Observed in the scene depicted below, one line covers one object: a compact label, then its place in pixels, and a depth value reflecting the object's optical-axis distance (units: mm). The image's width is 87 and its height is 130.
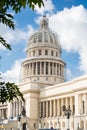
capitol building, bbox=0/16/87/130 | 81562
